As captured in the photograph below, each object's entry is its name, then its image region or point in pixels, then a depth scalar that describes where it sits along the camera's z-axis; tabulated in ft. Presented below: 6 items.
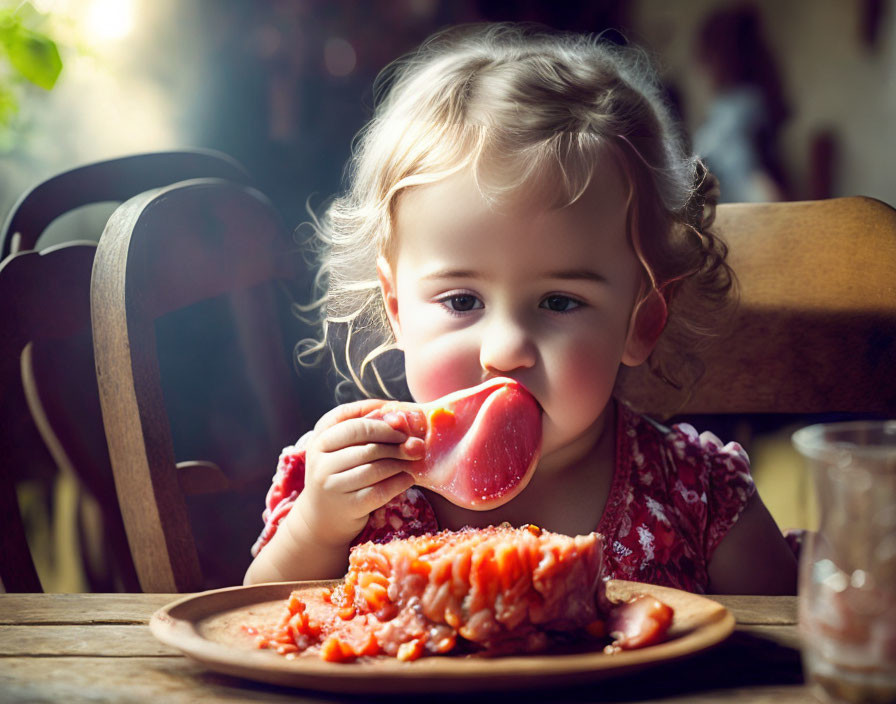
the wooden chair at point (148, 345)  3.68
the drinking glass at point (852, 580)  1.95
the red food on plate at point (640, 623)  2.44
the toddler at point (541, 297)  3.84
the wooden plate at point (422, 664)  2.20
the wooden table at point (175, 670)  2.26
